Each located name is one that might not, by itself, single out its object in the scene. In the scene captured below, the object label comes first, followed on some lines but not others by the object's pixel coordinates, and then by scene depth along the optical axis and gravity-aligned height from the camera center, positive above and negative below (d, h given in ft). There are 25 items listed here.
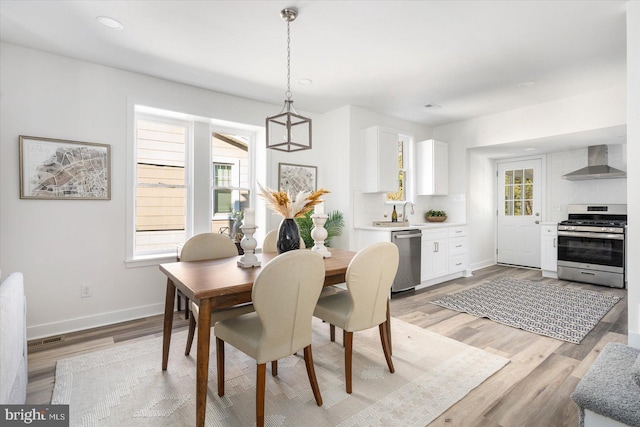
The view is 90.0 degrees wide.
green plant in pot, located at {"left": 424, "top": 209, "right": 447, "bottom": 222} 18.01 -0.24
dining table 5.28 -1.34
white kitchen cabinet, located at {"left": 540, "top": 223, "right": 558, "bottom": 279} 16.75 -1.98
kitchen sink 15.12 -0.58
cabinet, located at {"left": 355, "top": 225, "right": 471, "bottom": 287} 14.73 -1.86
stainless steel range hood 15.81 +2.20
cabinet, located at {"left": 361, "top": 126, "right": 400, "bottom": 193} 14.69 +2.43
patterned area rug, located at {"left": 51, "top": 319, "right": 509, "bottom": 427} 5.91 -3.77
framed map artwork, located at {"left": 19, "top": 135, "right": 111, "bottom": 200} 9.34 +1.29
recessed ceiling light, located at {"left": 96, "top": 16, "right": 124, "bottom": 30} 7.80 +4.71
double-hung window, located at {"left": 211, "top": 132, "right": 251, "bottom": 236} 13.51 +1.51
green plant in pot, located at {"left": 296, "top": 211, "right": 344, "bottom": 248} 13.34 -0.61
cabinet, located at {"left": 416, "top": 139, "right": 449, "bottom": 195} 17.21 +2.43
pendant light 9.21 +3.68
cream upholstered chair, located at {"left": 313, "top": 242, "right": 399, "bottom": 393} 6.61 -1.90
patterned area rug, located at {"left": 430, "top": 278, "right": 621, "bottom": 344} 10.15 -3.57
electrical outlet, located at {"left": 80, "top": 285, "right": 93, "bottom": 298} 10.22 -2.56
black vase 7.61 -0.59
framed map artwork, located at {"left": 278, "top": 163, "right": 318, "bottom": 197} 14.53 +1.59
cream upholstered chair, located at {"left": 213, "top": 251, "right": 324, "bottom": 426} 5.26 -1.78
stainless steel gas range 14.82 -1.65
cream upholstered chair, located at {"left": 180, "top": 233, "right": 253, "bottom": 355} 8.29 -1.06
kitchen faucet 16.97 +0.01
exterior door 19.12 +0.05
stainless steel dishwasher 13.69 -2.05
